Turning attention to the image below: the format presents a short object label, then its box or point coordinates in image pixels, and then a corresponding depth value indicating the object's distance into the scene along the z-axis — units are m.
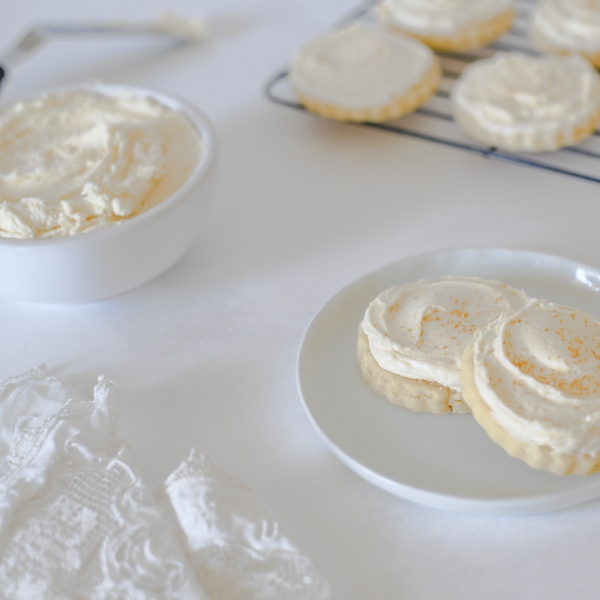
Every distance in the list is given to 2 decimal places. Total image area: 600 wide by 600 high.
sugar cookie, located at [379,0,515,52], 0.63
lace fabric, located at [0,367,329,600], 0.42
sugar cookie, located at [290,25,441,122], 0.59
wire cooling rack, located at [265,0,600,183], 0.57
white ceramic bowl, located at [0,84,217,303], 0.49
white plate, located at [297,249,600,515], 0.44
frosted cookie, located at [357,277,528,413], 0.46
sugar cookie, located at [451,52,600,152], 0.56
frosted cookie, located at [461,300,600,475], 0.43
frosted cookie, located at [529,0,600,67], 0.61
